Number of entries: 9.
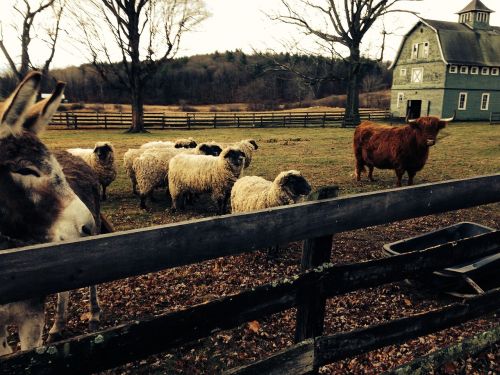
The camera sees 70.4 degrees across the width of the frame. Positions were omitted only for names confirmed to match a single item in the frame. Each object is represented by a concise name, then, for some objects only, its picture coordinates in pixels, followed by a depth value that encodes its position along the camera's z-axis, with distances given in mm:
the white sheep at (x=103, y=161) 9547
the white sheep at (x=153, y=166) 9164
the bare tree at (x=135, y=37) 26094
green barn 35688
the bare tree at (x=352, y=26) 29672
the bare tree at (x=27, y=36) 26516
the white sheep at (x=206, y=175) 8422
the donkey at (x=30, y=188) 2023
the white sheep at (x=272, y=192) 6219
